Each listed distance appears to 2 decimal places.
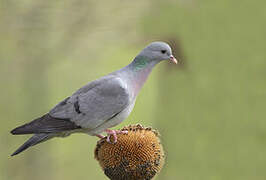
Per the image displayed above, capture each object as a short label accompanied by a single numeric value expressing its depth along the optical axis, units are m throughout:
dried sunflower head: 7.85
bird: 8.78
